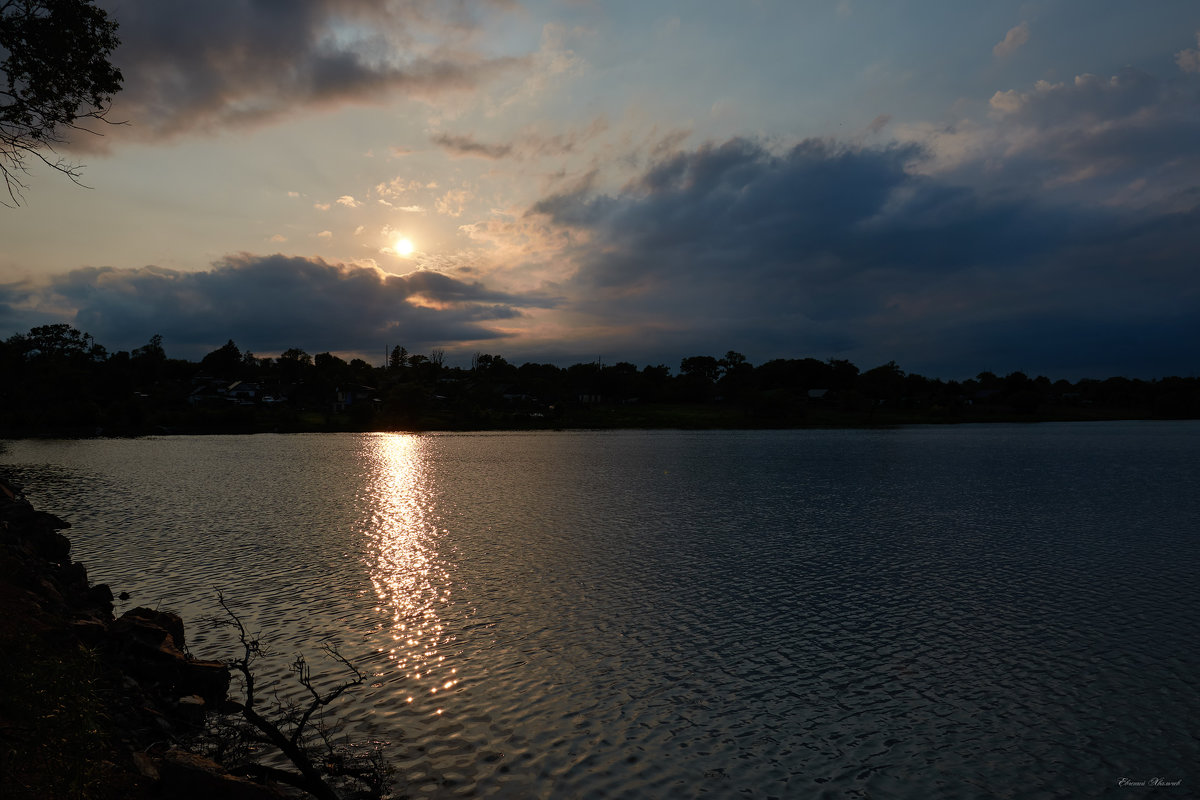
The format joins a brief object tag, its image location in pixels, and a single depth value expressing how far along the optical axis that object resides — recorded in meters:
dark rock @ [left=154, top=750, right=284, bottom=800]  10.39
